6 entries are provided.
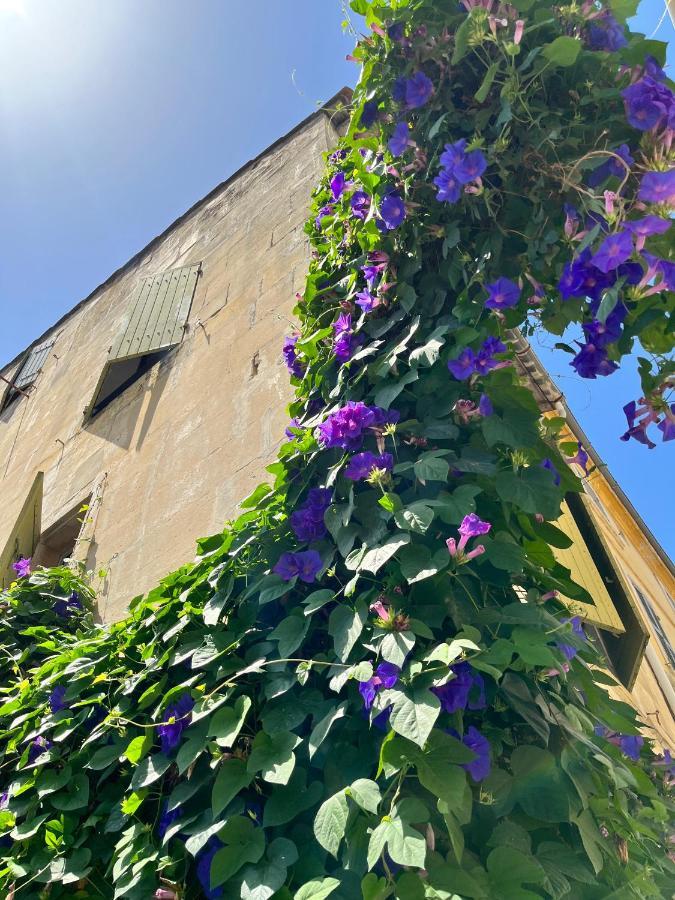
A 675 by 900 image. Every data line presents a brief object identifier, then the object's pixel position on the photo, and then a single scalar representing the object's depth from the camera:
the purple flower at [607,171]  1.42
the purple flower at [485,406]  1.50
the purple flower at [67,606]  3.13
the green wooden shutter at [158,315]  4.76
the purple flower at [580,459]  1.66
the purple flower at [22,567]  3.29
